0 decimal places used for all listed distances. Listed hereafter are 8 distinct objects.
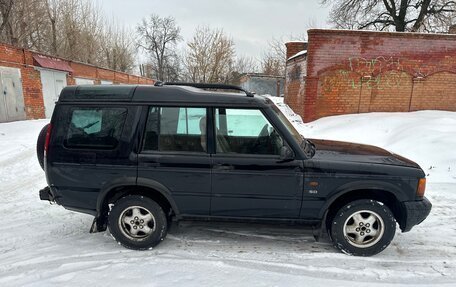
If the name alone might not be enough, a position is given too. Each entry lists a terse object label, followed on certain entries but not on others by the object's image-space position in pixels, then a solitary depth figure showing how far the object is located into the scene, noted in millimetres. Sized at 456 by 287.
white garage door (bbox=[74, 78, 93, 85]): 19461
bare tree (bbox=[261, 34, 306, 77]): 43094
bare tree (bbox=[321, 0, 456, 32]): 21609
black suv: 3203
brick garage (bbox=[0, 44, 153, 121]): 13094
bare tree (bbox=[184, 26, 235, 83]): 34594
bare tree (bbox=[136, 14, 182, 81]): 48688
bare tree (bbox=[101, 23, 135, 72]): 34406
